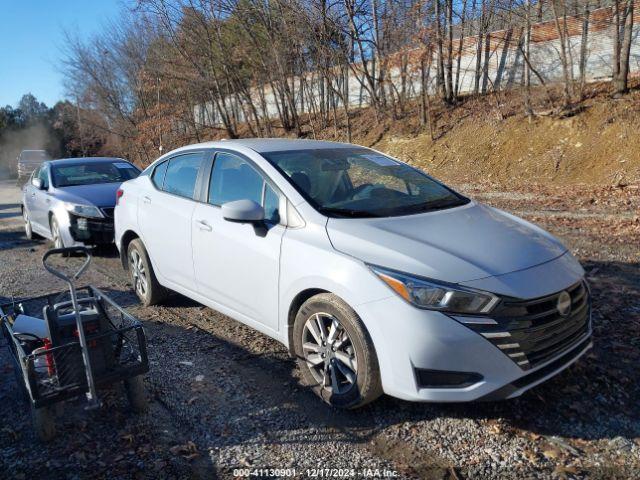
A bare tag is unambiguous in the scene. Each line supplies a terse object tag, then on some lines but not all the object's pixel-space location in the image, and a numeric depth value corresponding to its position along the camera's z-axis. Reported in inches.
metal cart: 119.5
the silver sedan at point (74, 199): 307.4
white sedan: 116.3
